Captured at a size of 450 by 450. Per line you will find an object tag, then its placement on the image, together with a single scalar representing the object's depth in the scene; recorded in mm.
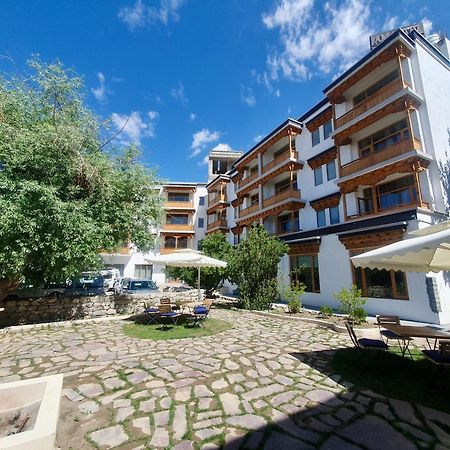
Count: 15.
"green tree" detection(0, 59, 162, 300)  8953
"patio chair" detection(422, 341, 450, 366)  4703
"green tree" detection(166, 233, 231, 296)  18688
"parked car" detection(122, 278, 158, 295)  20441
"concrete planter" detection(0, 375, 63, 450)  2527
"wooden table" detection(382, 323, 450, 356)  5470
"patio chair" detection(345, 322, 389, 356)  5656
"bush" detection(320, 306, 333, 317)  11727
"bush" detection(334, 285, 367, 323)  10438
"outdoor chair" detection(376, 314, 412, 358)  6950
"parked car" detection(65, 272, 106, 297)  18827
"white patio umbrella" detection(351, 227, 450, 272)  4922
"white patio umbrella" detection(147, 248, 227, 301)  11469
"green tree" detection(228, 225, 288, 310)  14688
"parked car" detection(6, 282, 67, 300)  14000
